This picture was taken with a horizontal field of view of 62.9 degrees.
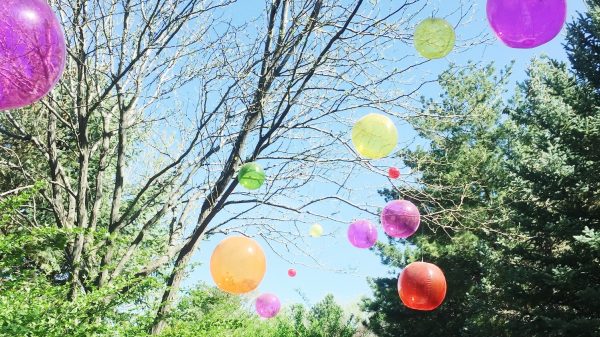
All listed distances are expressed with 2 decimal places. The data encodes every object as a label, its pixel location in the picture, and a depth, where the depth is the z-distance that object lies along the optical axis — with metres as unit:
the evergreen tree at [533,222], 9.20
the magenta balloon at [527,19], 2.93
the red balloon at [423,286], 4.22
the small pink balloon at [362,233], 5.25
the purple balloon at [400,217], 4.60
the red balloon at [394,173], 5.00
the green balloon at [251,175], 4.33
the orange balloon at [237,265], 3.75
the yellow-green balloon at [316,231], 5.78
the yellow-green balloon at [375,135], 4.10
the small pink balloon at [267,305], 7.06
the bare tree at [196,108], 5.29
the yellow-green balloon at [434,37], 3.84
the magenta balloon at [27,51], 2.08
